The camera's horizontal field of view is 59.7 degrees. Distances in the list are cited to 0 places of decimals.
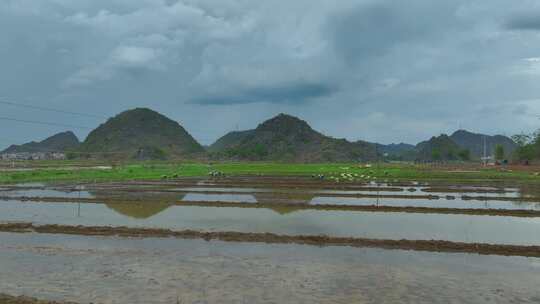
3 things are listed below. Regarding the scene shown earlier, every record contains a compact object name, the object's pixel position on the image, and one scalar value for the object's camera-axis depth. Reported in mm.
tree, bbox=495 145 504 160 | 108194
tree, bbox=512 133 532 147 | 106775
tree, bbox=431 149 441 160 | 143375
